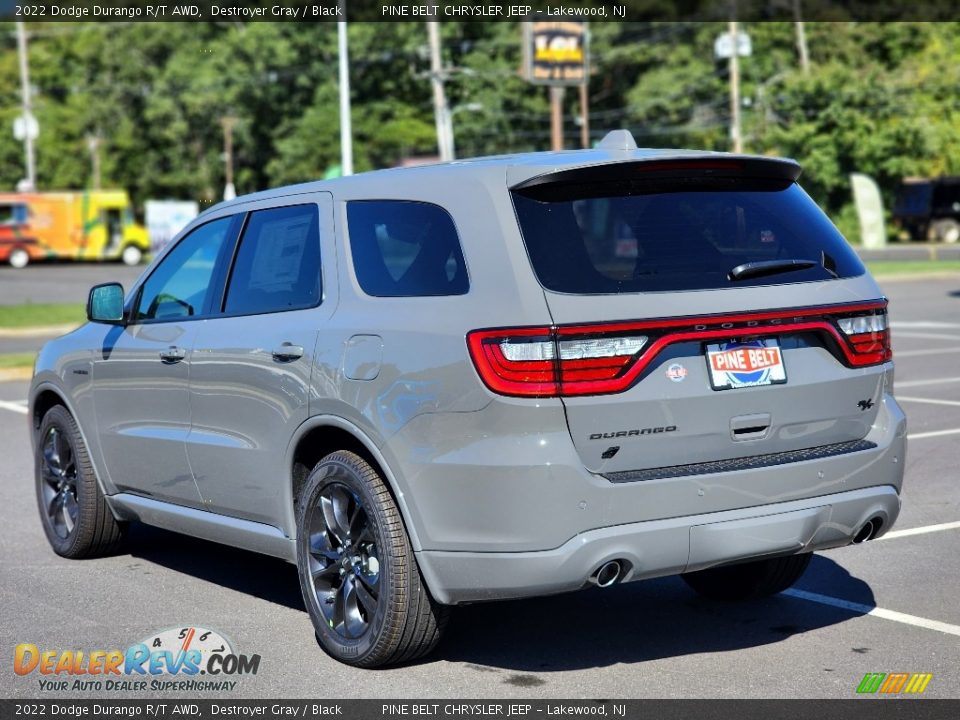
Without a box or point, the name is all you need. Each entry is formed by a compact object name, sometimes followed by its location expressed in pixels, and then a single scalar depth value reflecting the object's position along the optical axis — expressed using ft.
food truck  185.16
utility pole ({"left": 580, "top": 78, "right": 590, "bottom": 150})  203.75
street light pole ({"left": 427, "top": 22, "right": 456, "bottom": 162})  145.69
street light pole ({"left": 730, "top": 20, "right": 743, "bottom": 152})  169.10
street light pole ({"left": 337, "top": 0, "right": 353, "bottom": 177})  107.23
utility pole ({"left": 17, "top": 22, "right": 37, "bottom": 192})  217.97
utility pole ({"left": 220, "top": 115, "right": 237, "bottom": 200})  251.60
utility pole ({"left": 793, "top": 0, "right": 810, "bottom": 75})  250.98
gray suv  15.62
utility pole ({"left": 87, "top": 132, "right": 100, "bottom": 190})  292.61
